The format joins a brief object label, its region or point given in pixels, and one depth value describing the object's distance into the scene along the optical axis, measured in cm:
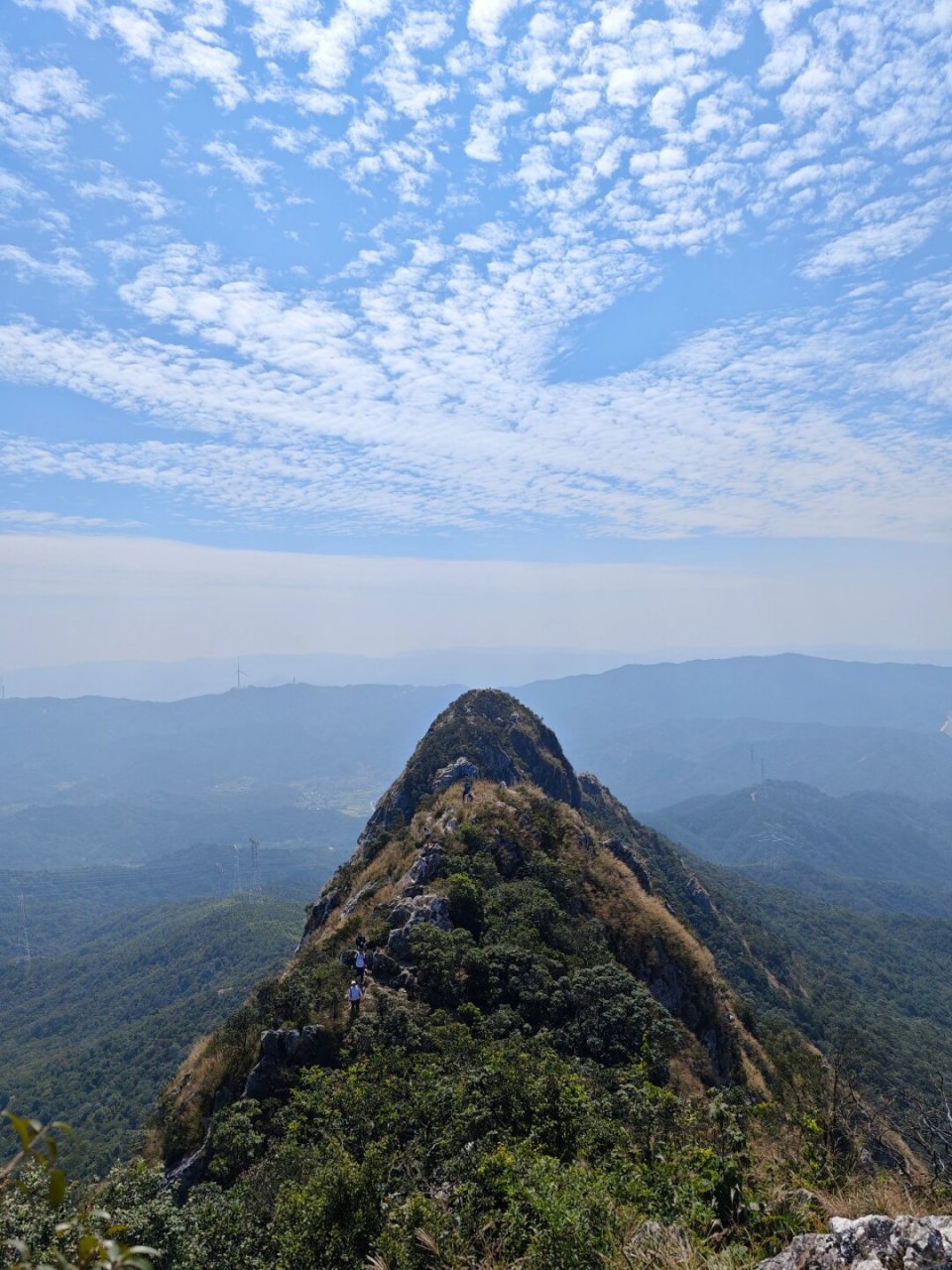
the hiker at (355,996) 2411
